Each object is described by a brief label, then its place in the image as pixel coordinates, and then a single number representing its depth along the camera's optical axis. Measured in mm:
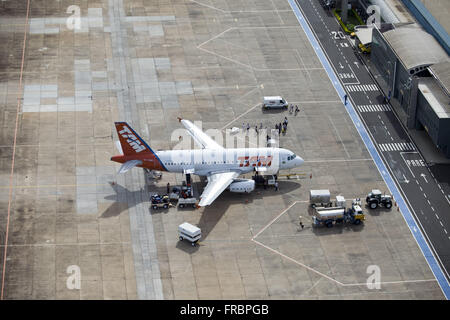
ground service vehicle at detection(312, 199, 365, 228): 151750
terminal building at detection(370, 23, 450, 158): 171250
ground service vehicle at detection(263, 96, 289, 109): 186225
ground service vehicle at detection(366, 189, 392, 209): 156750
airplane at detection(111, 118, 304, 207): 157875
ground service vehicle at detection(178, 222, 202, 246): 146375
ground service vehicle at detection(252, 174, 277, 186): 162250
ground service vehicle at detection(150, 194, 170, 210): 156000
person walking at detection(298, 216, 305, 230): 152875
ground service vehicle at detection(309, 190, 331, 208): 156125
